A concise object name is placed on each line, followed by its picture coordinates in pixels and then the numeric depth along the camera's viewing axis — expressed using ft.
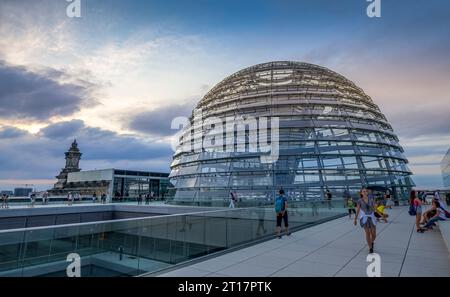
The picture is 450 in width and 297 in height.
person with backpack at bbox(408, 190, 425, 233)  40.34
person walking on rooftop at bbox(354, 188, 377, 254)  27.46
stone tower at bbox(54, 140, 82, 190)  349.00
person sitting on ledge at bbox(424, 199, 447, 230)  39.73
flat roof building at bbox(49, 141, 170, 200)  185.26
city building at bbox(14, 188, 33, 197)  183.45
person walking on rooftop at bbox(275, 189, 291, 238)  35.88
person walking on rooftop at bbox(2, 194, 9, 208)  85.30
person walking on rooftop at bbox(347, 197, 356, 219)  60.56
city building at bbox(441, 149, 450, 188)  163.22
